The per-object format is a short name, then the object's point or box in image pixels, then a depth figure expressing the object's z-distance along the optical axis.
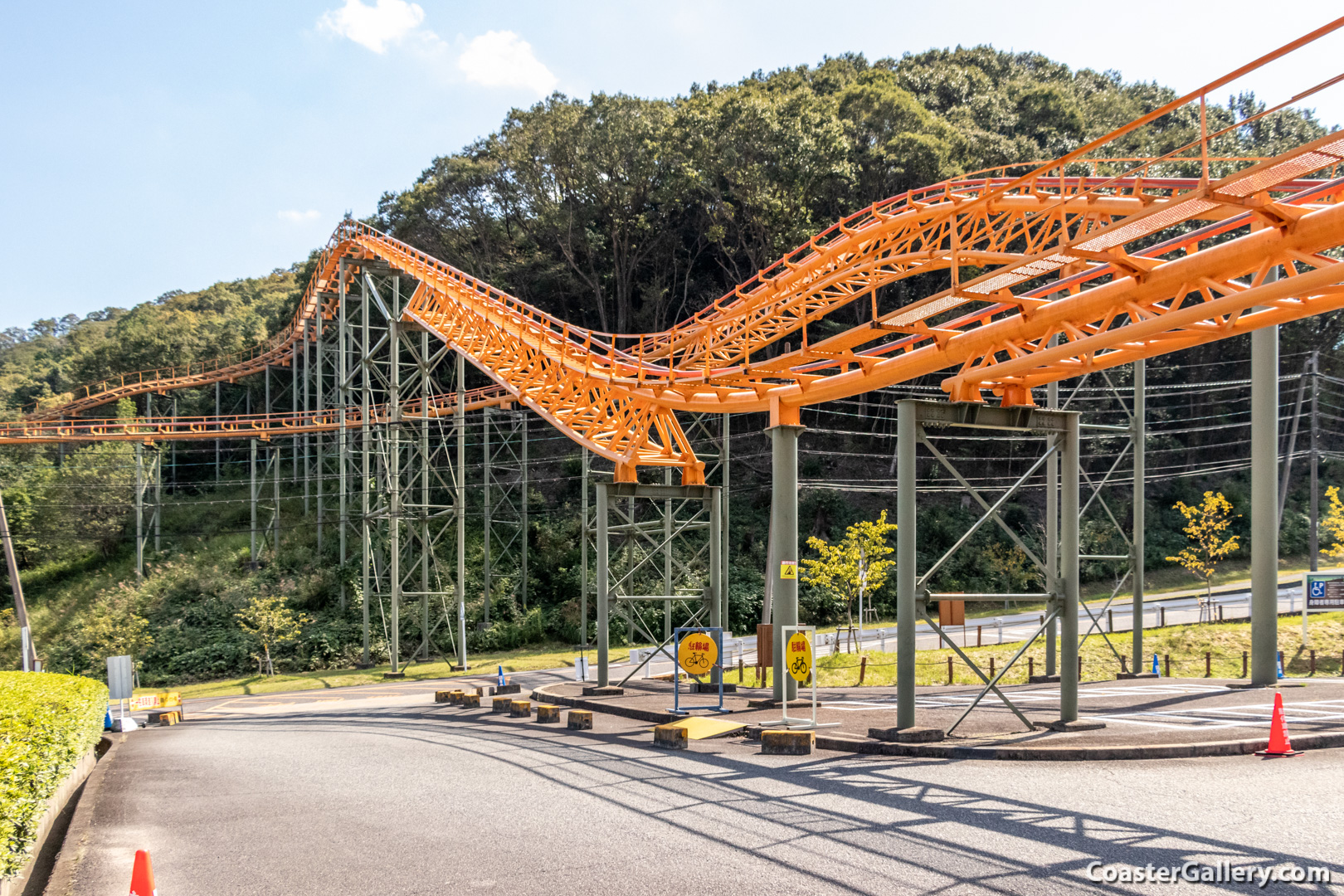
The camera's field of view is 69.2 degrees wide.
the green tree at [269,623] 34.59
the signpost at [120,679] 21.19
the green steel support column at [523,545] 39.78
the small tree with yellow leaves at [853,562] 29.45
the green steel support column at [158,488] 45.69
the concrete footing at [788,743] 11.79
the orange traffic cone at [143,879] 5.77
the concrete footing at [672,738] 12.76
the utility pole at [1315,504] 32.88
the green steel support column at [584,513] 28.46
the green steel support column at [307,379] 47.00
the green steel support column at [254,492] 43.53
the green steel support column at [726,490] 25.16
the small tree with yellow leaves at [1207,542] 33.75
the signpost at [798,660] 13.37
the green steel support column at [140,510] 42.75
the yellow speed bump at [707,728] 13.45
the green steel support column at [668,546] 21.81
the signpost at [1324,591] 21.31
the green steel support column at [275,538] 43.80
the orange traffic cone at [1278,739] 10.20
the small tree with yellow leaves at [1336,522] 34.22
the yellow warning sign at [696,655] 15.76
